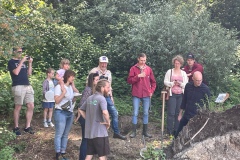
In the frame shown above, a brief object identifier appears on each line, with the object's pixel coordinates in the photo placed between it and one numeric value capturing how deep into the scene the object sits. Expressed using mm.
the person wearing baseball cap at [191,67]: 8812
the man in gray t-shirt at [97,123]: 6223
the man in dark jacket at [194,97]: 7250
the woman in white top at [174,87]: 8500
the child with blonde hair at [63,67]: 8616
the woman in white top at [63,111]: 6895
